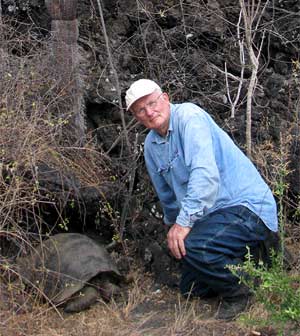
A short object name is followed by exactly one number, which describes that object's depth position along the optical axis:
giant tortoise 4.71
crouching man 4.26
